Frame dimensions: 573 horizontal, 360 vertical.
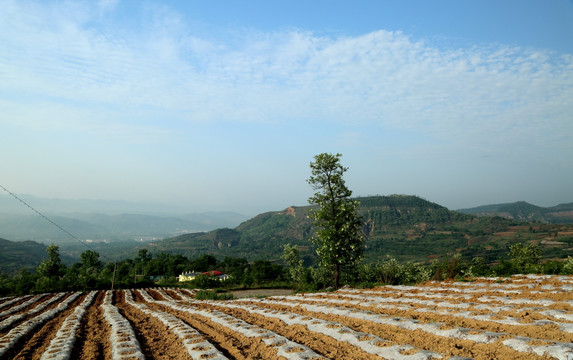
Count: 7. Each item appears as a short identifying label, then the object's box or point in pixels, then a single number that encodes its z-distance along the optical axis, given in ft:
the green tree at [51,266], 354.74
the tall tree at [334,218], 109.70
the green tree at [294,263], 239.11
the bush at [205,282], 253.65
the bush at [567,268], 85.34
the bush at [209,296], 117.70
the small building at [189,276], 403.17
